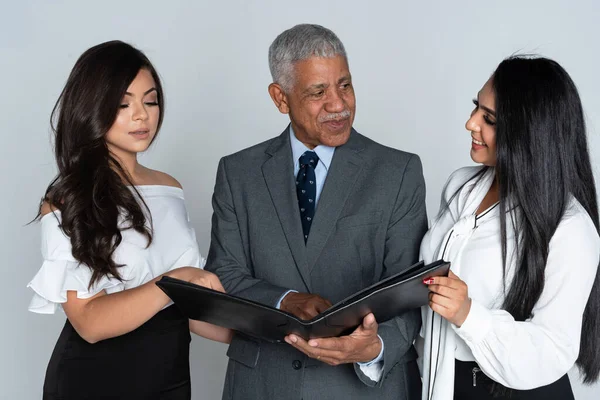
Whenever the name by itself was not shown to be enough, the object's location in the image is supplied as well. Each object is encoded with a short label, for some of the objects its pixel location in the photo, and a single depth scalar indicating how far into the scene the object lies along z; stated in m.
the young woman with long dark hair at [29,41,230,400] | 2.76
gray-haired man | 3.01
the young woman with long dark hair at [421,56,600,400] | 2.58
